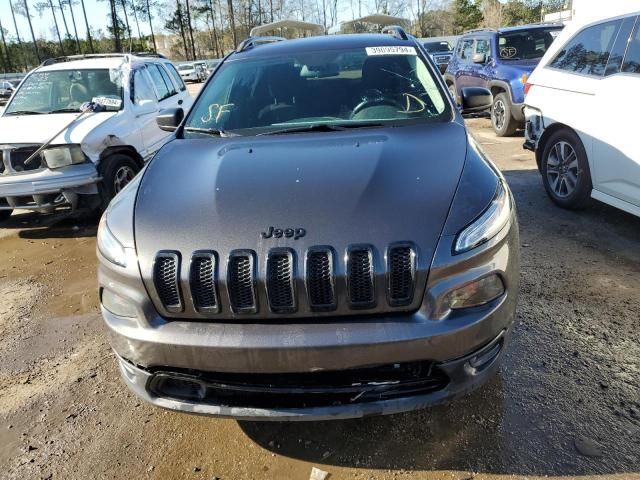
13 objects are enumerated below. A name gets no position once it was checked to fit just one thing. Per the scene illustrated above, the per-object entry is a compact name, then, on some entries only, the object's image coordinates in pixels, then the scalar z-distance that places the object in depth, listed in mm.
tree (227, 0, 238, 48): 56700
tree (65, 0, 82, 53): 56594
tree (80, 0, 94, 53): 54594
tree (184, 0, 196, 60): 57094
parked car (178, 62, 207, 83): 37188
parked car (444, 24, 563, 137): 8758
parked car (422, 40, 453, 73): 23505
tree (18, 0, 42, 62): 52719
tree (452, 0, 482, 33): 52188
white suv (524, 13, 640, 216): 4098
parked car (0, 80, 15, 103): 25131
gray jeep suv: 1936
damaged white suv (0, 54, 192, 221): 5223
